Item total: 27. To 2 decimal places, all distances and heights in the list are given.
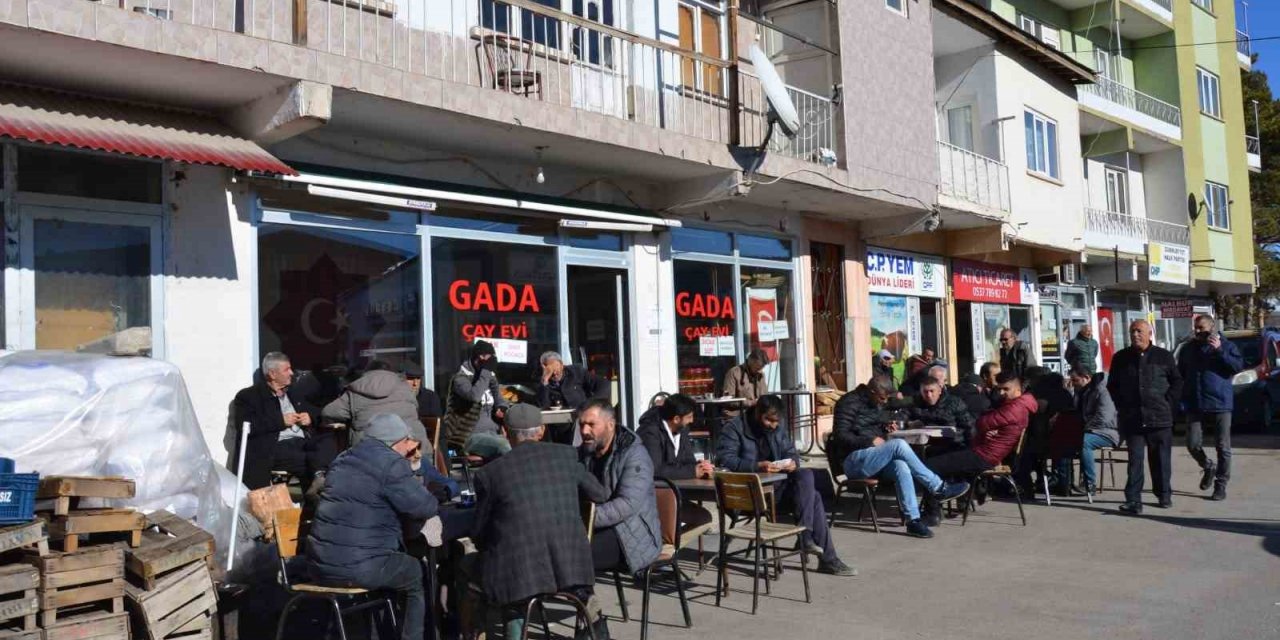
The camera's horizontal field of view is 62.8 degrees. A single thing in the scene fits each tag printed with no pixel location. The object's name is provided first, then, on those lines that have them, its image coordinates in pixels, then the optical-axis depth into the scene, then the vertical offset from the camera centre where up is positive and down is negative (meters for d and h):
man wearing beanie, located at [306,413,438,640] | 5.14 -0.69
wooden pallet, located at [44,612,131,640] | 5.13 -1.18
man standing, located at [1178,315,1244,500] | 10.68 -0.37
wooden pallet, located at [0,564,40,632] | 4.95 -0.99
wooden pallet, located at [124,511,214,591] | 5.36 -0.85
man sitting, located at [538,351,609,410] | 10.26 -0.11
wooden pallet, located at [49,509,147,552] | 5.25 -0.69
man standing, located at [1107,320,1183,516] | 9.95 -0.51
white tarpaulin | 5.76 -0.21
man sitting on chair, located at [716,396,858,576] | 7.54 -0.69
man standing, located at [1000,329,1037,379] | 15.08 +0.06
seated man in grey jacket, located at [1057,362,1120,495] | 11.03 -0.67
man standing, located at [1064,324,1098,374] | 14.59 +0.09
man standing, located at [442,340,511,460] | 9.53 -0.23
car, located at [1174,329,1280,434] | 18.19 -0.88
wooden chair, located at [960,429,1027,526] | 9.34 -1.08
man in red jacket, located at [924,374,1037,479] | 9.45 -0.77
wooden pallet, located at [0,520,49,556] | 4.98 -0.70
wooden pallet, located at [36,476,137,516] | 5.26 -0.51
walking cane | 6.25 -0.81
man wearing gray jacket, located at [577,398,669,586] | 5.72 -0.76
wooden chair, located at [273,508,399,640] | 5.10 -1.03
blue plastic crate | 5.00 -0.50
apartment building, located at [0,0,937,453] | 7.55 +1.88
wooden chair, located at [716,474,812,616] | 6.54 -1.02
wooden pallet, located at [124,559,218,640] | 5.34 -1.12
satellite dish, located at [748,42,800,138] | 11.62 +3.01
